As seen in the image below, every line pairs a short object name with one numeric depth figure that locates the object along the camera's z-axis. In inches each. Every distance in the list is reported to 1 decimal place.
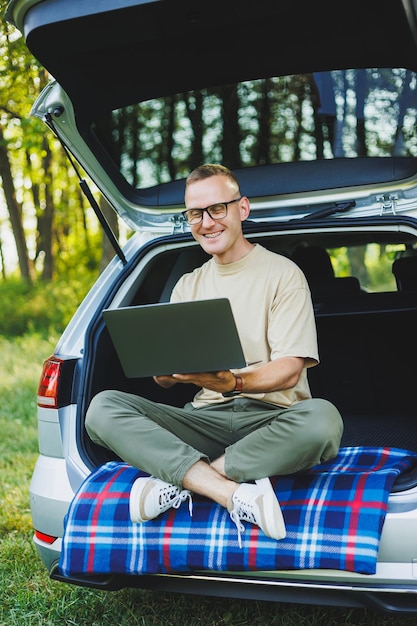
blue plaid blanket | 77.7
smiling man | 84.1
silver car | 81.0
